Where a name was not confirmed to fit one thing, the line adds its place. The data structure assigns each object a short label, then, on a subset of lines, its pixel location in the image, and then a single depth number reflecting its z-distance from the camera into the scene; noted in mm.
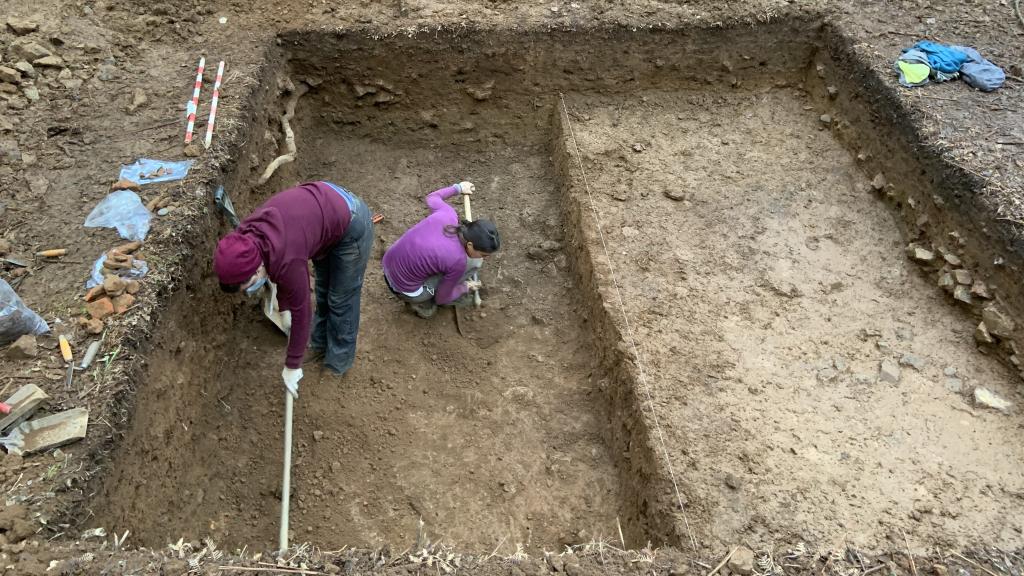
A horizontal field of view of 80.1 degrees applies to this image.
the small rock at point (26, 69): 4070
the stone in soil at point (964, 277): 3721
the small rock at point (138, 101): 4075
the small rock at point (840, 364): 3529
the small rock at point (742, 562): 2516
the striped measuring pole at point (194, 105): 3851
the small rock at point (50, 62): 4176
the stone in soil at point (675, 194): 4504
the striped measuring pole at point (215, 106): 3802
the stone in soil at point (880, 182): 4469
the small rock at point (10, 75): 3982
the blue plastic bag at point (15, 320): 2725
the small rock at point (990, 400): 3346
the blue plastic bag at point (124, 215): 3283
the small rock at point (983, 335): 3536
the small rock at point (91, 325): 2855
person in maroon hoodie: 2570
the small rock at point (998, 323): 3455
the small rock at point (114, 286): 2967
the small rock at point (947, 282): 3797
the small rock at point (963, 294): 3701
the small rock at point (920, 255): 3969
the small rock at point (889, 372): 3463
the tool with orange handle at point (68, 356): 2725
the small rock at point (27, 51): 4145
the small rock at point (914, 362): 3520
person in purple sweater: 3561
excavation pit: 3117
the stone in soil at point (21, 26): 4258
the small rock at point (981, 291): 3625
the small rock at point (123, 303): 2947
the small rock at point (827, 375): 3482
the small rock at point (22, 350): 2736
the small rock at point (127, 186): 3506
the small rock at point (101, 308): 2926
